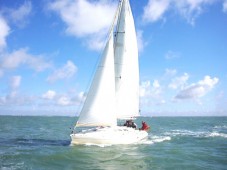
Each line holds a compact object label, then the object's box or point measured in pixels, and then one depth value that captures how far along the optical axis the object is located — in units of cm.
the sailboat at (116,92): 2908
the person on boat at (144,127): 3532
